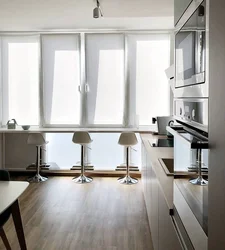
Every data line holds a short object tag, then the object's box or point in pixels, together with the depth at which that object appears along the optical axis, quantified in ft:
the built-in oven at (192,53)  3.11
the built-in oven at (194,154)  3.02
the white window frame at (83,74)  19.83
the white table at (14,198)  7.14
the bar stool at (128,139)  17.60
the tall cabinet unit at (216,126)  2.39
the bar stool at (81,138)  17.84
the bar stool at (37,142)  18.18
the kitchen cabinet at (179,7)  4.18
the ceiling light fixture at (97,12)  11.92
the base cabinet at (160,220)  4.85
